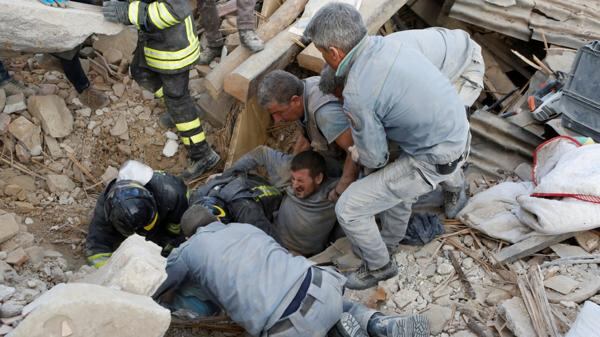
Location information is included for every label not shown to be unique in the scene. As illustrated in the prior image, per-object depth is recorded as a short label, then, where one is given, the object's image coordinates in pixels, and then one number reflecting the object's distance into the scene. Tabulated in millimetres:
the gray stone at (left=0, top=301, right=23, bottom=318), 2717
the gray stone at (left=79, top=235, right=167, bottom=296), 2746
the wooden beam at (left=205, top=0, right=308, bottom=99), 5023
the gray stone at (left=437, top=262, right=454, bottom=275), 4031
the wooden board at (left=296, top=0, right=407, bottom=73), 4788
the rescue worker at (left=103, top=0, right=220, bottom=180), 4176
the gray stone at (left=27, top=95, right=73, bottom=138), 4992
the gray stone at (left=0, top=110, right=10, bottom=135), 4848
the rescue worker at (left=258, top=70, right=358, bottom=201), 3760
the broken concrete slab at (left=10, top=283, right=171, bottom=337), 2438
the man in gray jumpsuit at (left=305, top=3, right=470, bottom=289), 3098
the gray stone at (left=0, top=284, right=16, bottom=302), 2906
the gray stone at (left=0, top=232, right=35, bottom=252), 4055
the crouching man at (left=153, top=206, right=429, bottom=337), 3182
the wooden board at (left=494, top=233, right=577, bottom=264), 3971
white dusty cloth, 3799
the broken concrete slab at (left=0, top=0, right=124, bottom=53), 4148
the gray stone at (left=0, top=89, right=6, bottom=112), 4906
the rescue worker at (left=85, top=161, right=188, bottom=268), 4012
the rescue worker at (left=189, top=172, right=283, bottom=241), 4543
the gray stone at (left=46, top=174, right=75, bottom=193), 4812
